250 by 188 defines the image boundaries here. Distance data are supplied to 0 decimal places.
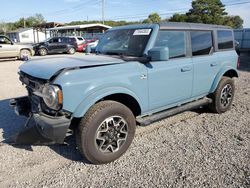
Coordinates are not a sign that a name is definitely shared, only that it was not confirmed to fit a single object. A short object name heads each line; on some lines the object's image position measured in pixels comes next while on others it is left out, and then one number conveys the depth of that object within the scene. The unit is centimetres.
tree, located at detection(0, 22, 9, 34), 6272
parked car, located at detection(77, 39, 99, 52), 1853
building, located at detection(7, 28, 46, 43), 4408
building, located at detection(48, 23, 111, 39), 2768
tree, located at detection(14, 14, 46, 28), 6761
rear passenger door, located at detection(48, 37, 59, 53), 1683
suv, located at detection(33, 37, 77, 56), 1642
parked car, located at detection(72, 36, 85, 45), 1847
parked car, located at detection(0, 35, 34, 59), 1259
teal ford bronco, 248
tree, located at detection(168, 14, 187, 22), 4225
